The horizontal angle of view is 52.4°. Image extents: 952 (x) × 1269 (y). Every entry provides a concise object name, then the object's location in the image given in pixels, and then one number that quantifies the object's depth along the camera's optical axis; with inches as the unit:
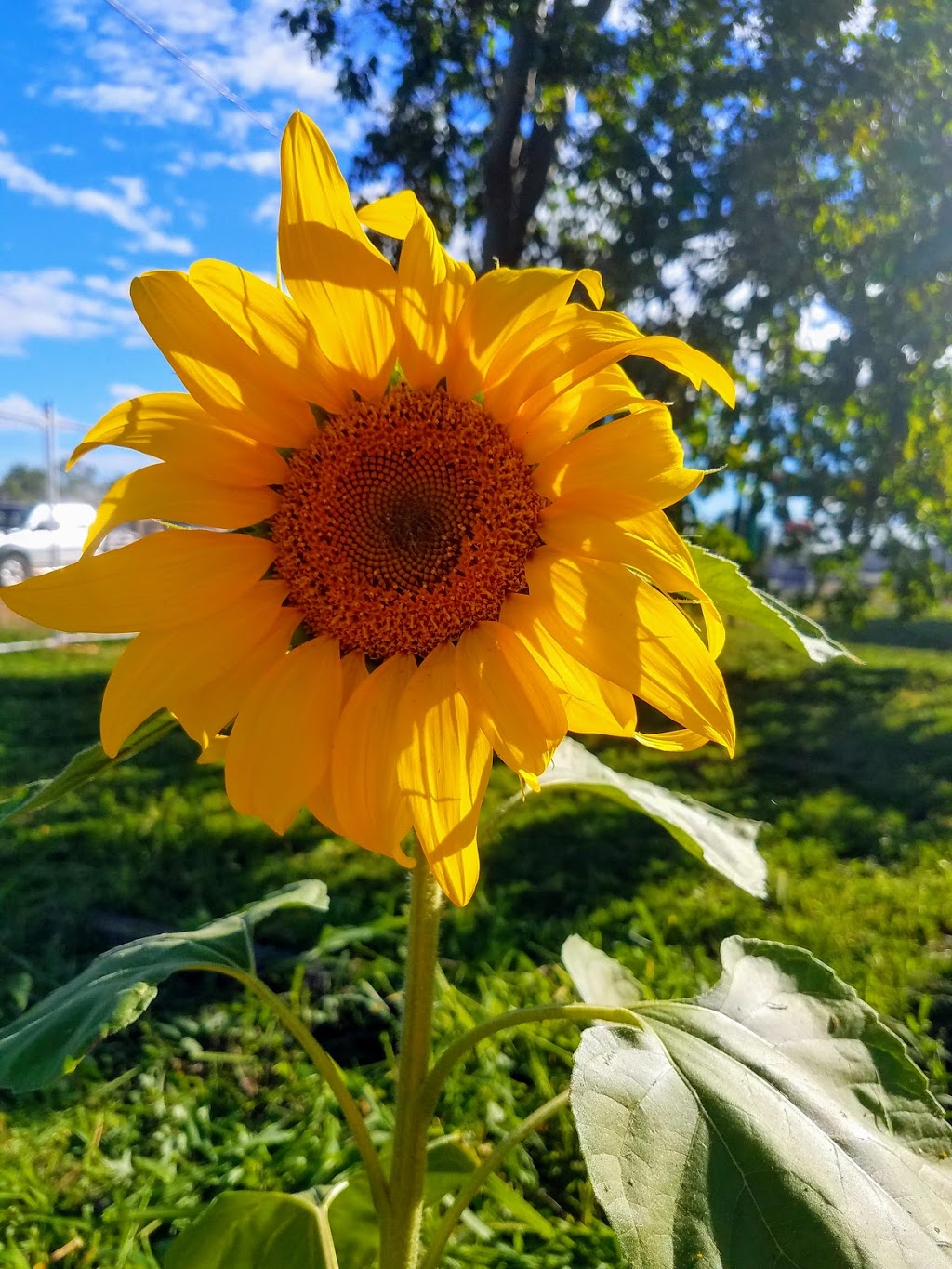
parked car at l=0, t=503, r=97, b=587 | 366.6
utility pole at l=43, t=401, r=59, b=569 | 329.4
